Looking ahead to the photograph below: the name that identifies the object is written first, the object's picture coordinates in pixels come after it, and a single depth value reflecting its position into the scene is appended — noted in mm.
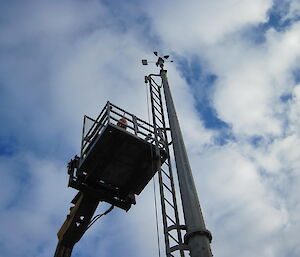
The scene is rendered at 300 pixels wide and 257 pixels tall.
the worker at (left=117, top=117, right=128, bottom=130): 14359
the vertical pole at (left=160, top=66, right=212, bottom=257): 6957
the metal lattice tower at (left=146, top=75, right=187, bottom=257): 8222
